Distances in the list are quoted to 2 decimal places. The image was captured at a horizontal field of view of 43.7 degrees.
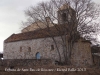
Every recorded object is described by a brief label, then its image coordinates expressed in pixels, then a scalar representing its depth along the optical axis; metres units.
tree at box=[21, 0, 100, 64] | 21.33
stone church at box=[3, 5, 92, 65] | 23.61
